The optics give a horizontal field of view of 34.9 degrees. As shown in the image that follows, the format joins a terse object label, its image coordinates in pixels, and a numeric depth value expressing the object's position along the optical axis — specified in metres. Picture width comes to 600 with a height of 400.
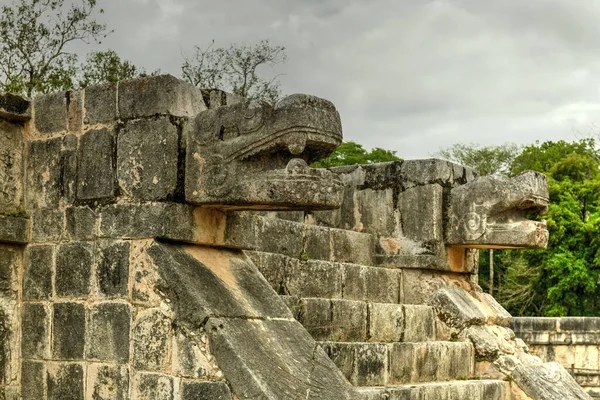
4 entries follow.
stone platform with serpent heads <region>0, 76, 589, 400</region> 5.37
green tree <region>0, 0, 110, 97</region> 19.14
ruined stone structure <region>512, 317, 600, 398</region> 16.75
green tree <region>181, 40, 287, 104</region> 24.02
